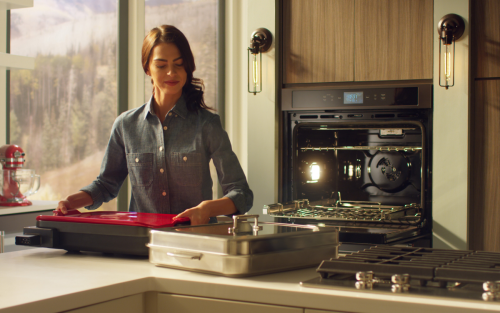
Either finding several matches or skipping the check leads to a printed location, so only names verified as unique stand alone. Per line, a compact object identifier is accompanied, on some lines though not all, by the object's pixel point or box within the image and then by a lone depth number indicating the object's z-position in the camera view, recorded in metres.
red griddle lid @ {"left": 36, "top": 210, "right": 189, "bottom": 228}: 1.30
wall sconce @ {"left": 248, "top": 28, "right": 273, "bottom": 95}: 2.81
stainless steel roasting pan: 1.08
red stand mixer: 2.20
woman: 1.76
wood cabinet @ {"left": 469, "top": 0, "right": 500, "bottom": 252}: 2.49
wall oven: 2.48
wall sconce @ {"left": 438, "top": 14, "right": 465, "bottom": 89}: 2.45
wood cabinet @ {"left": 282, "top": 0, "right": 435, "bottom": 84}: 2.58
